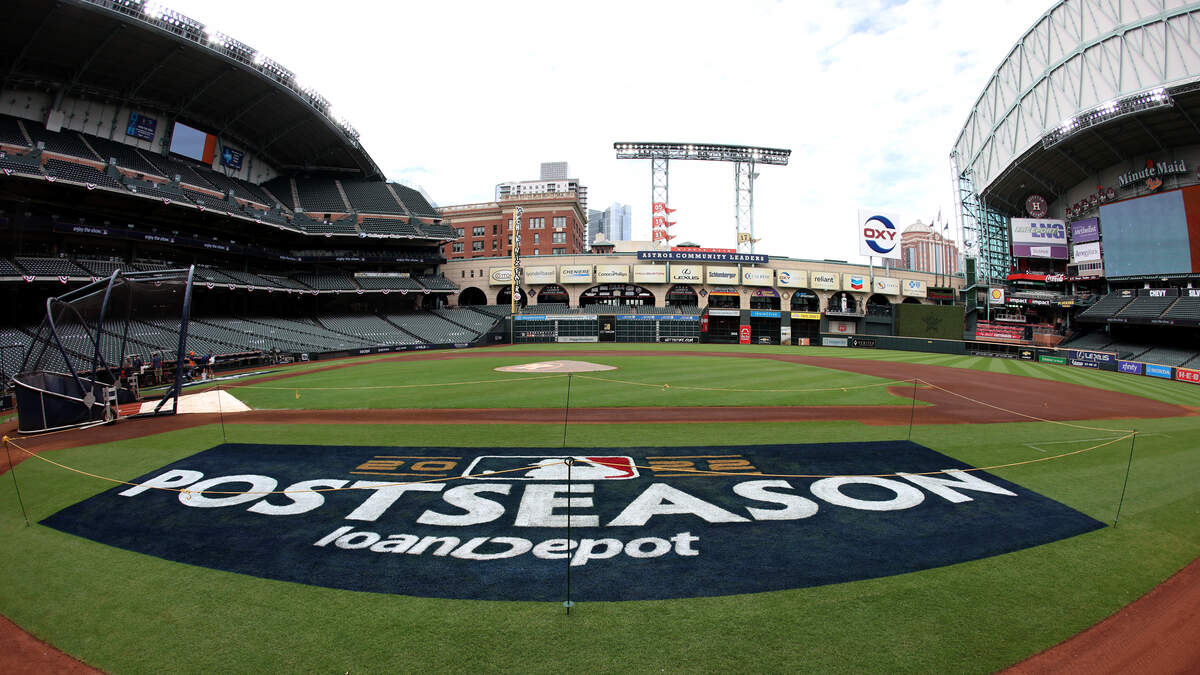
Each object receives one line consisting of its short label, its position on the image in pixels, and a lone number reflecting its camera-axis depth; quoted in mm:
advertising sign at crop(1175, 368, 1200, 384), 27172
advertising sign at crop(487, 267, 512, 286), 61319
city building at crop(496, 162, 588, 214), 138500
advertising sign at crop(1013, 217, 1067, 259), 51438
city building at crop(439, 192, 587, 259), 80188
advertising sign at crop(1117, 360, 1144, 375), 31328
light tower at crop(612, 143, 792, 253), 61438
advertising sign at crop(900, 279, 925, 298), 65438
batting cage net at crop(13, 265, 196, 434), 12906
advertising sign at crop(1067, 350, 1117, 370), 33281
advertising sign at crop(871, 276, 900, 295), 64125
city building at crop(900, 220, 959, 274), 157875
